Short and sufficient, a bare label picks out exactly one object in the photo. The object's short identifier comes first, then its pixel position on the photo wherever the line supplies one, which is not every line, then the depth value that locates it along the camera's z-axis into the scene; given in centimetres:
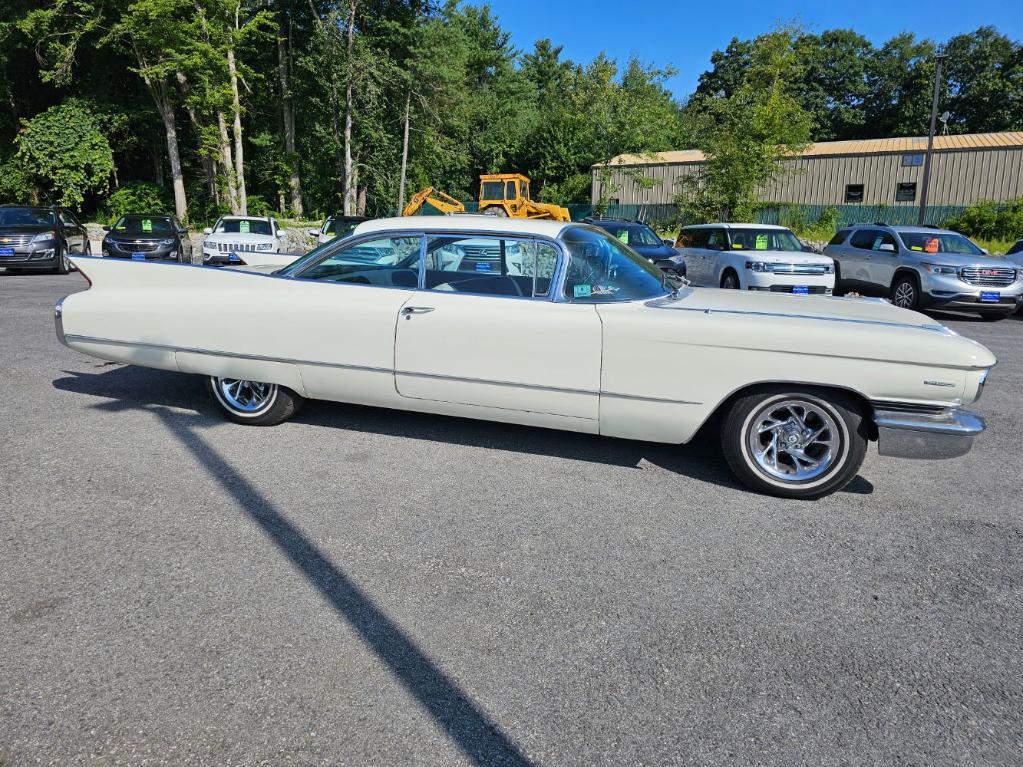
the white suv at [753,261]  1247
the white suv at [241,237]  1731
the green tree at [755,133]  2969
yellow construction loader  2583
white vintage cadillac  404
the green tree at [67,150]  2952
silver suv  1257
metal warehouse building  3400
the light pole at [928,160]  2317
